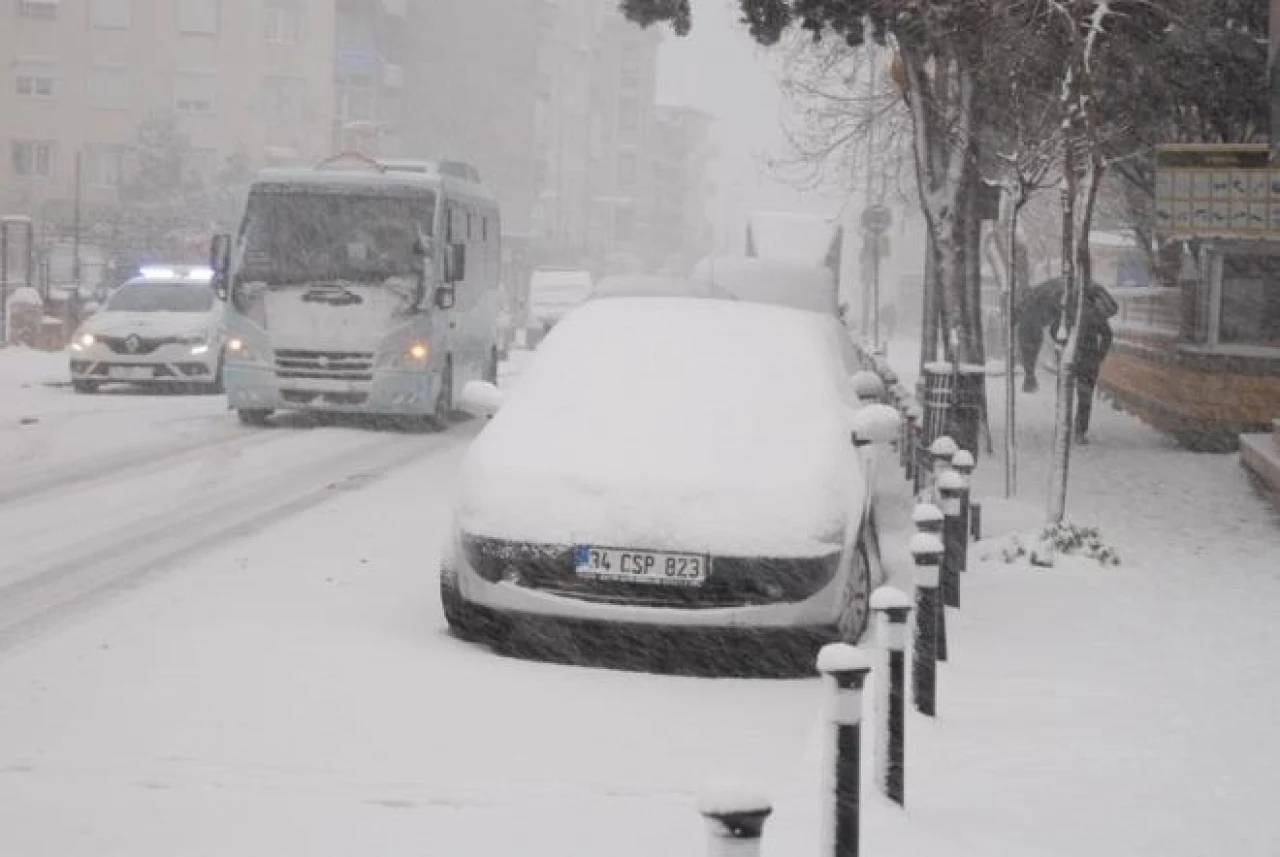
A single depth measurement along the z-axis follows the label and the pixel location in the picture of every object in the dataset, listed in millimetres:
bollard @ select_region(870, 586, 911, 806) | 6328
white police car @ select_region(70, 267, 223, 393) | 25219
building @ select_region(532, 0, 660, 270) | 105750
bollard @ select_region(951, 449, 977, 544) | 10938
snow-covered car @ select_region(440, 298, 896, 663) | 8312
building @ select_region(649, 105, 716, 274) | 140375
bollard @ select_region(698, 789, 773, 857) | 3588
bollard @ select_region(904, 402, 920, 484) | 15872
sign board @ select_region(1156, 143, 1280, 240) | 21125
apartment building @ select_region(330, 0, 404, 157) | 79562
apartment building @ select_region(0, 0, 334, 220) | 72938
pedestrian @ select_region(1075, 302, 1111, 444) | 22547
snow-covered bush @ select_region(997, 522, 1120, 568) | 12289
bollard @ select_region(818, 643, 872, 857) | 5016
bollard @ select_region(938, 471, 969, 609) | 10141
